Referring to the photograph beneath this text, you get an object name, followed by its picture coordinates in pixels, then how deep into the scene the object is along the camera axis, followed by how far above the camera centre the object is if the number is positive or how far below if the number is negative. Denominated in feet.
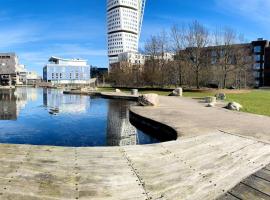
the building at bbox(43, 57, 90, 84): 390.59 +20.23
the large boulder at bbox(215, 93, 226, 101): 63.81 -4.14
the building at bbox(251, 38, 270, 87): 193.54 +23.35
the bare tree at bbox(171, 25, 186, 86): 112.37 +16.53
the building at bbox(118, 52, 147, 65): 289.90 +43.27
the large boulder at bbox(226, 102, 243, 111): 41.79 -4.79
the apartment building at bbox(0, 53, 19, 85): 315.77 +23.16
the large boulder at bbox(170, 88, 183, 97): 78.01 -3.30
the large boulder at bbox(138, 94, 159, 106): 49.51 -4.08
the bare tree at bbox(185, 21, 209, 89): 104.28 +20.87
